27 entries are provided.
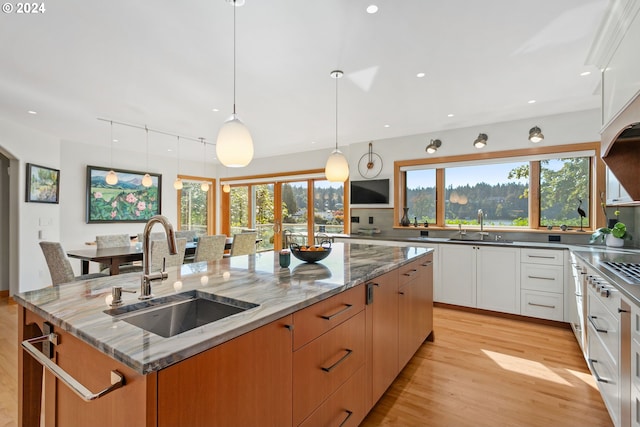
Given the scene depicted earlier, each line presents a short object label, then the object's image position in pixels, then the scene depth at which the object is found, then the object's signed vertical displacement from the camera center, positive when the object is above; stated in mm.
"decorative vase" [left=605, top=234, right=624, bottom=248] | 3238 -277
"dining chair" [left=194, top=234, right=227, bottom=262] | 4070 -473
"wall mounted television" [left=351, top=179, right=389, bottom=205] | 5195 +384
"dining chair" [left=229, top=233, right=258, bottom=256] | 4488 -461
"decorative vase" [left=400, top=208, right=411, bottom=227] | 5047 -98
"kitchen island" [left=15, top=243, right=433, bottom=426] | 868 -492
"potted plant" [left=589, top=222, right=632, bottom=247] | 3154 -205
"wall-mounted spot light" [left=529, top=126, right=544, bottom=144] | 3800 +988
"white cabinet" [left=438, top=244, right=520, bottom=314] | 3795 -804
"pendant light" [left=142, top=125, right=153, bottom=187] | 5003 +516
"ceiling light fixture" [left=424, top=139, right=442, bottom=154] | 4566 +1022
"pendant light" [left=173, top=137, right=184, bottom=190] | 5598 +542
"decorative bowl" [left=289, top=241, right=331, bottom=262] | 2227 -284
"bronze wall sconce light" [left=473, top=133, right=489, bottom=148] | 4151 +999
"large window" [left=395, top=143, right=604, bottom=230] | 3883 +378
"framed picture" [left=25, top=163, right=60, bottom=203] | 4504 +431
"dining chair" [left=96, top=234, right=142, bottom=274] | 4418 -460
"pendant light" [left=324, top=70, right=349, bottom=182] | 2896 +446
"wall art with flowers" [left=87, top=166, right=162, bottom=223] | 5699 +308
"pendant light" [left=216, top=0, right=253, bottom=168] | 1958 +449
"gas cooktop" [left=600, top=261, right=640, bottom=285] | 1688 -343
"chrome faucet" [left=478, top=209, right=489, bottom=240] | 4325 -109
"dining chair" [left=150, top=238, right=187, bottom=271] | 3641 -493
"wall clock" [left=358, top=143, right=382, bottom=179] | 5312 +862
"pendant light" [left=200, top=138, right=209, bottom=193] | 5777 +1260
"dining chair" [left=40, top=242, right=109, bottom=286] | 3061 -511
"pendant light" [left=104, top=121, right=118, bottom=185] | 4711 +527
